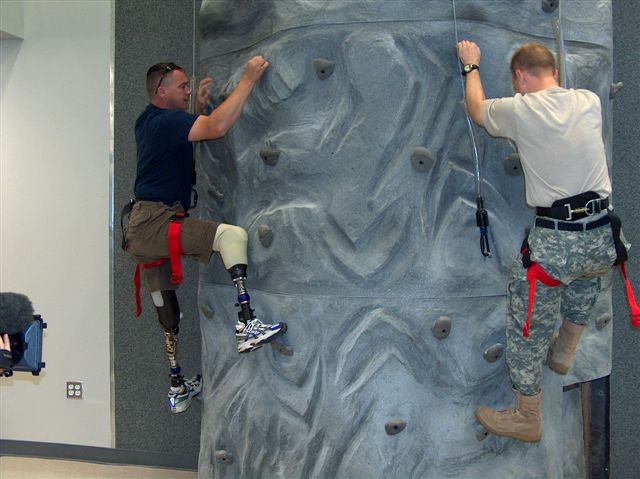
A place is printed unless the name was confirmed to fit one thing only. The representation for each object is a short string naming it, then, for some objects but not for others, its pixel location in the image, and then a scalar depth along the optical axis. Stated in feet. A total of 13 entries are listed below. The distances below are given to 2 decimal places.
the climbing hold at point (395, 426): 8.27
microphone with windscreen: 6.58
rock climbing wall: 8.36
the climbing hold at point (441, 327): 8.30
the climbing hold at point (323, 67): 8.44
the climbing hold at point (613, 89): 9.67
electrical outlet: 13.58
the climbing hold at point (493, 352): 8.46
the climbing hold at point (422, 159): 8.26
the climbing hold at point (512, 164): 8.61
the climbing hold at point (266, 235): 8.94
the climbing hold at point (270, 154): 8.86
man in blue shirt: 8.94
